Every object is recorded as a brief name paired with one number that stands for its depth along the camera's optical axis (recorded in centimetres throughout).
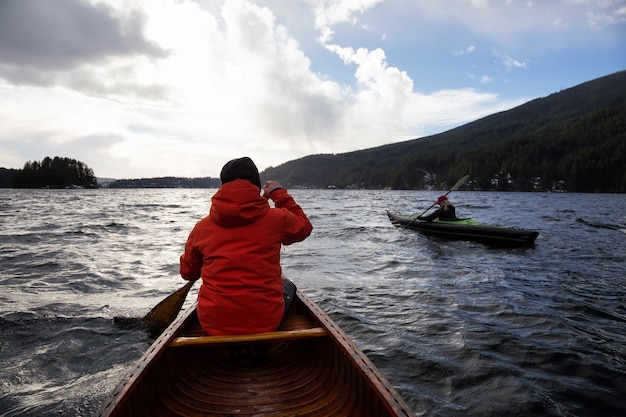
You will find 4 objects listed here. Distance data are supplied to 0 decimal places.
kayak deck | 1471
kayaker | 1769
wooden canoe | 294
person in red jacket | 338
